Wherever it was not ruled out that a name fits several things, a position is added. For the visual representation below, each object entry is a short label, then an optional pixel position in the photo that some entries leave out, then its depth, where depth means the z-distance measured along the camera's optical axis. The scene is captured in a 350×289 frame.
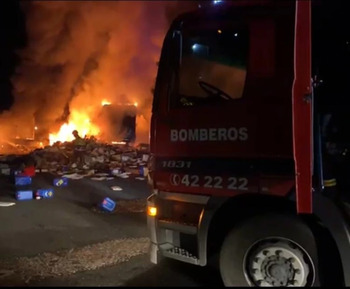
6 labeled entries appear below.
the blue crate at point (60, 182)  9.80
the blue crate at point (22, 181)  9.27
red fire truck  3.14
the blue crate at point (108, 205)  7.37
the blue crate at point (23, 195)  8.02
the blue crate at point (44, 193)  8.26
